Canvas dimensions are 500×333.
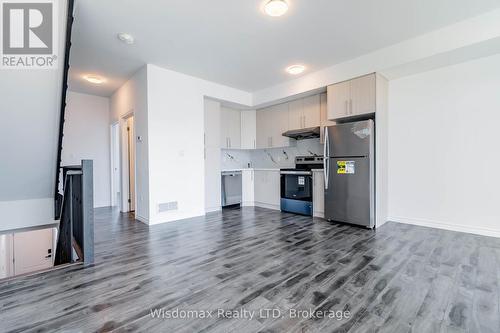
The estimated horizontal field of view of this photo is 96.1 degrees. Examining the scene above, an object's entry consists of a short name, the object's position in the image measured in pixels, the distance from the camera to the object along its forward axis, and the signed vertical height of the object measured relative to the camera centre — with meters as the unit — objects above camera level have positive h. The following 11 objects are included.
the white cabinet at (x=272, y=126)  5.04 +0.92
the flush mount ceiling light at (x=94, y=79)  4.20 +1.69
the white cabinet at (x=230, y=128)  5.29 +0.91
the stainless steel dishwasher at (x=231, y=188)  5.04 -0.50
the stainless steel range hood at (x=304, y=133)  4.43 +0.67
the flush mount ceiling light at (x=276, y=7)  2.27 +1.63
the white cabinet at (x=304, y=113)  4.47 +1.09
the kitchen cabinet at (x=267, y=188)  4.92 -0.52
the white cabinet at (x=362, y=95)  3.43 +1.08
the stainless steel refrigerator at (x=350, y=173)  3.40 -0.12
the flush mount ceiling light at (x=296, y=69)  3.86 +1.69
